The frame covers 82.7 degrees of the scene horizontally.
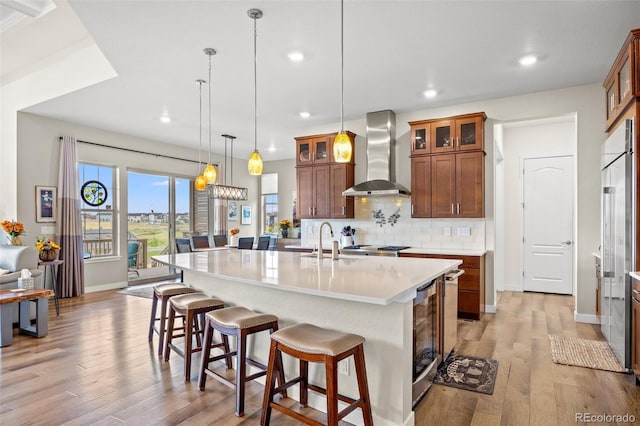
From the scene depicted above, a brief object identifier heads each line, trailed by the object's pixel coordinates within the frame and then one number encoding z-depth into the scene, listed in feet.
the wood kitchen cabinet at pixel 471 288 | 14.78
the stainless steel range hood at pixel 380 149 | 17.76
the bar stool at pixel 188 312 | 9.16
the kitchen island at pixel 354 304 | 6.61
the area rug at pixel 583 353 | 10.10
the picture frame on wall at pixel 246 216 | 31.76
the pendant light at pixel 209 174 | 13.67
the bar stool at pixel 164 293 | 10.94
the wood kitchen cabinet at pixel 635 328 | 8.71
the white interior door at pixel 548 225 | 19.84
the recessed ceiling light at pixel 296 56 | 11.62
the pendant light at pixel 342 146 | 9.18
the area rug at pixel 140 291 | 19.61
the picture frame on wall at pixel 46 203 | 18.31
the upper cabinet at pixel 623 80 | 9.28
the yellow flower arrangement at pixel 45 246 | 15.96
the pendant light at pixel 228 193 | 17.83
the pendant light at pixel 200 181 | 14.16
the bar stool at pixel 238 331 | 7.48
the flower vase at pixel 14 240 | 15.86
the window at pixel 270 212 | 32.07
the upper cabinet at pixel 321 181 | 18.92
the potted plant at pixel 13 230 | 15.69
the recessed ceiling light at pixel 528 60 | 11.90
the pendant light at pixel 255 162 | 10.80
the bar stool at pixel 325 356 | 5.90
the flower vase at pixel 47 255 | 15.87
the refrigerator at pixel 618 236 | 9.20
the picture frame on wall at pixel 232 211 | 30.11
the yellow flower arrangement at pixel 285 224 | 28.14
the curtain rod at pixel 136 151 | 20.71
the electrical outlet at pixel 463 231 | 16.61
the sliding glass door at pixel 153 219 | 23.30
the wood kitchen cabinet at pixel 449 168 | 15.66
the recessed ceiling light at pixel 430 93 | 15.12
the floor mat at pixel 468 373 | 8.91
